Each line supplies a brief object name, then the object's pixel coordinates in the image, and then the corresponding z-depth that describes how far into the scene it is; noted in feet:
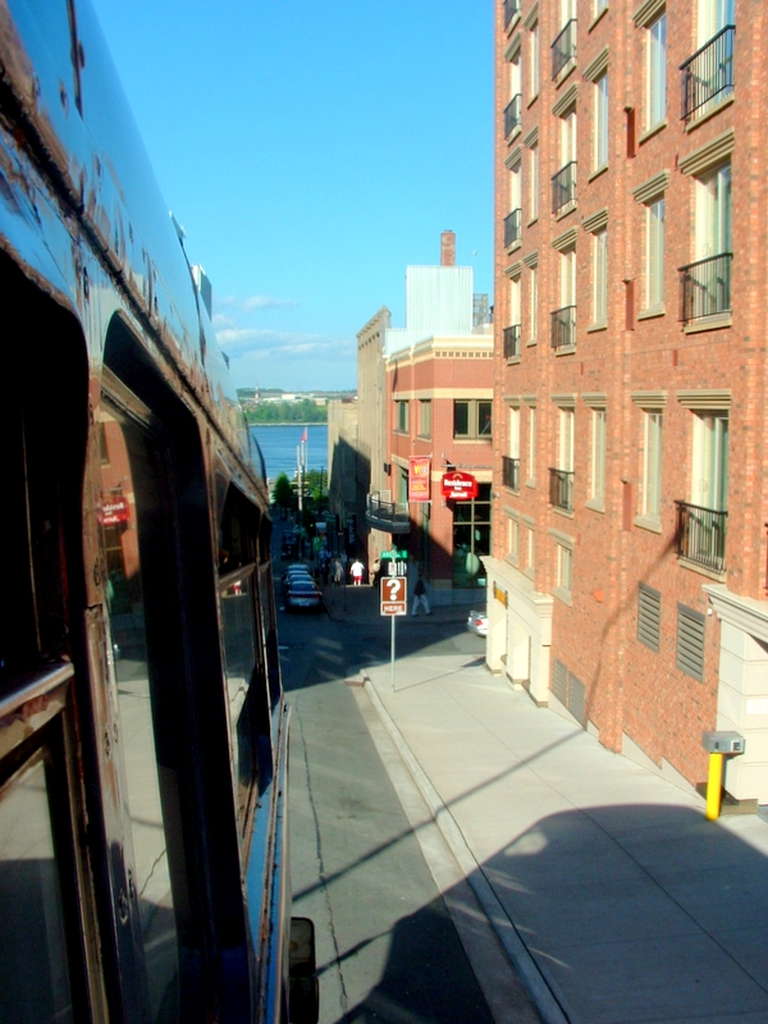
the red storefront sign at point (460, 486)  118.73
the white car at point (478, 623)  98.89
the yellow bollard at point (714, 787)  41.27
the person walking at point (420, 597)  121.39
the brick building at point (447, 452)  120.26
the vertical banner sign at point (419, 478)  115.34
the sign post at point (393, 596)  69.72
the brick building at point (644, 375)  40.16
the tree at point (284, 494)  318.65
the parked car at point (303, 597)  124.88
